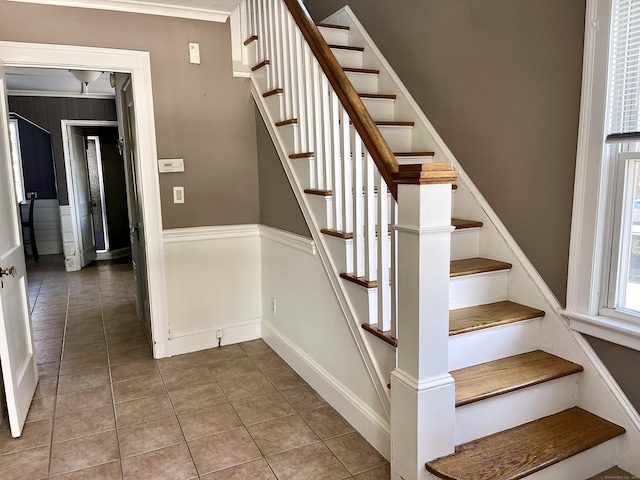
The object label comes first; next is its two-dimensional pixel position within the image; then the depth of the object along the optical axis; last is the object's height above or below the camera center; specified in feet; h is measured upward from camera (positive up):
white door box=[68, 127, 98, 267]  21.17 -0.71
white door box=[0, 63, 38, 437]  7.39 -2.18
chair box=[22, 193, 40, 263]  22.68 -2.20
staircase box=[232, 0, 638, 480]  5.75 -2.10
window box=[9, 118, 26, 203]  22.27 +1.17
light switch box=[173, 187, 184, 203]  10.66 -0.36
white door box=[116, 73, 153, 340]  11.10 -0.26
